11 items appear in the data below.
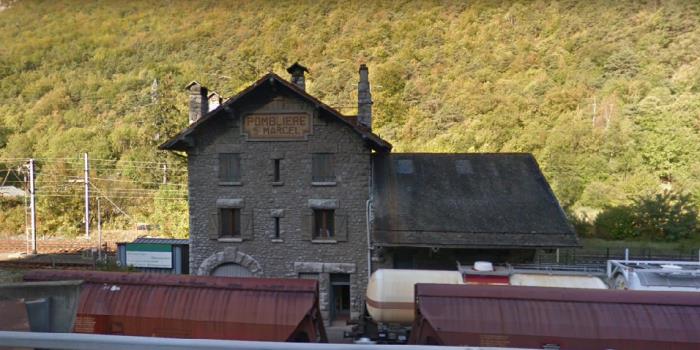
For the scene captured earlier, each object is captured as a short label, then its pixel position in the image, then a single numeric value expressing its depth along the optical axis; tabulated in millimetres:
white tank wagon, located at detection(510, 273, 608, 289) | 13688
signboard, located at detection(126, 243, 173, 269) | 20234
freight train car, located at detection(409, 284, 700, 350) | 9570
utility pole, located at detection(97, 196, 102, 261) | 28536
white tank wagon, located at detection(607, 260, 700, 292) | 12930
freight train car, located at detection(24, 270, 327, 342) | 10836
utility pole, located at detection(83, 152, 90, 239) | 33475
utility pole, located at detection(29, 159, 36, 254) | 30667
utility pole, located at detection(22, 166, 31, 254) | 33309
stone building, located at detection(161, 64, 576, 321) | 17547
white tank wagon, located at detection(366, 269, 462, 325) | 13281
